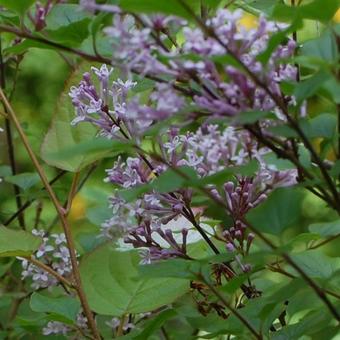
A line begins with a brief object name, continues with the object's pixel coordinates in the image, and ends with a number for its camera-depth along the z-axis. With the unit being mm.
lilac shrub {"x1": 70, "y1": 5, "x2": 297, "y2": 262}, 988
